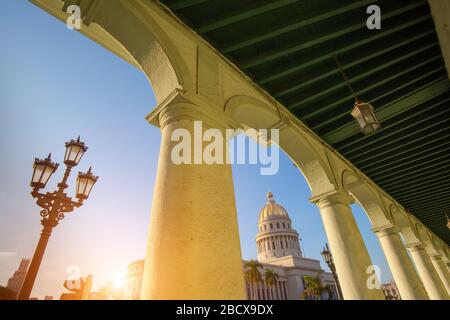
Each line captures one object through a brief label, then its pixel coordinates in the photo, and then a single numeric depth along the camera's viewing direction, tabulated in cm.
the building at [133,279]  4745
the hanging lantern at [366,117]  420
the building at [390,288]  4425
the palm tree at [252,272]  4362
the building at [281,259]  5166
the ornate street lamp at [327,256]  1207
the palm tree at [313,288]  4788
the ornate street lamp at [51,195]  422
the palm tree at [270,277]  4722
